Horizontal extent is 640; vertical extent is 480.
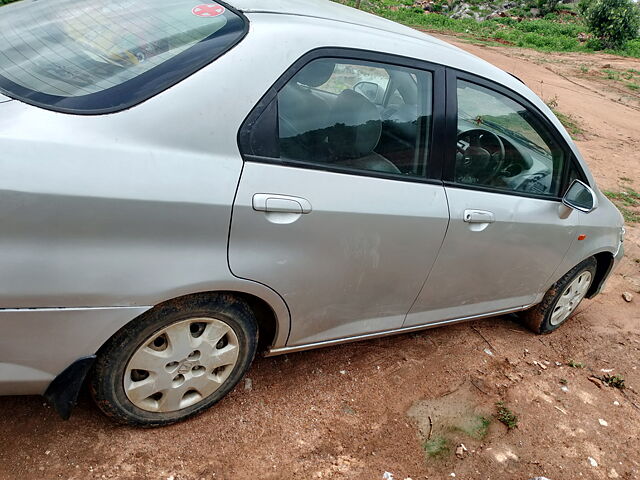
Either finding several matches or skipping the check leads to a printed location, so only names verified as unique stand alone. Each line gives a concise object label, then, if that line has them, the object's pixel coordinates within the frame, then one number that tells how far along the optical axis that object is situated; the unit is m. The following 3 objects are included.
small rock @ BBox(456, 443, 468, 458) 2.81
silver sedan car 1.91
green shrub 20.89
